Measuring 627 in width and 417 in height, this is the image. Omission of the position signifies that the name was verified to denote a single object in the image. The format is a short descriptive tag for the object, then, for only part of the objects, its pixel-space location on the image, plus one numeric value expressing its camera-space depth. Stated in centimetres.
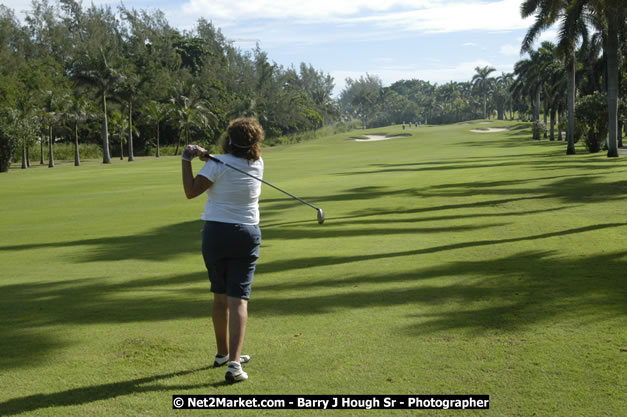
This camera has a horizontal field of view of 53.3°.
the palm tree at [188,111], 8369
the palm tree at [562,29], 3553
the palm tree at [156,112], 7931
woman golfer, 541
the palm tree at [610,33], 3466
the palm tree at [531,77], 7700
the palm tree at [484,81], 16175
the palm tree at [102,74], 6600
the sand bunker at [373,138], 9910
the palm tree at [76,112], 6369
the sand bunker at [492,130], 10619
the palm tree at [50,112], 6097
